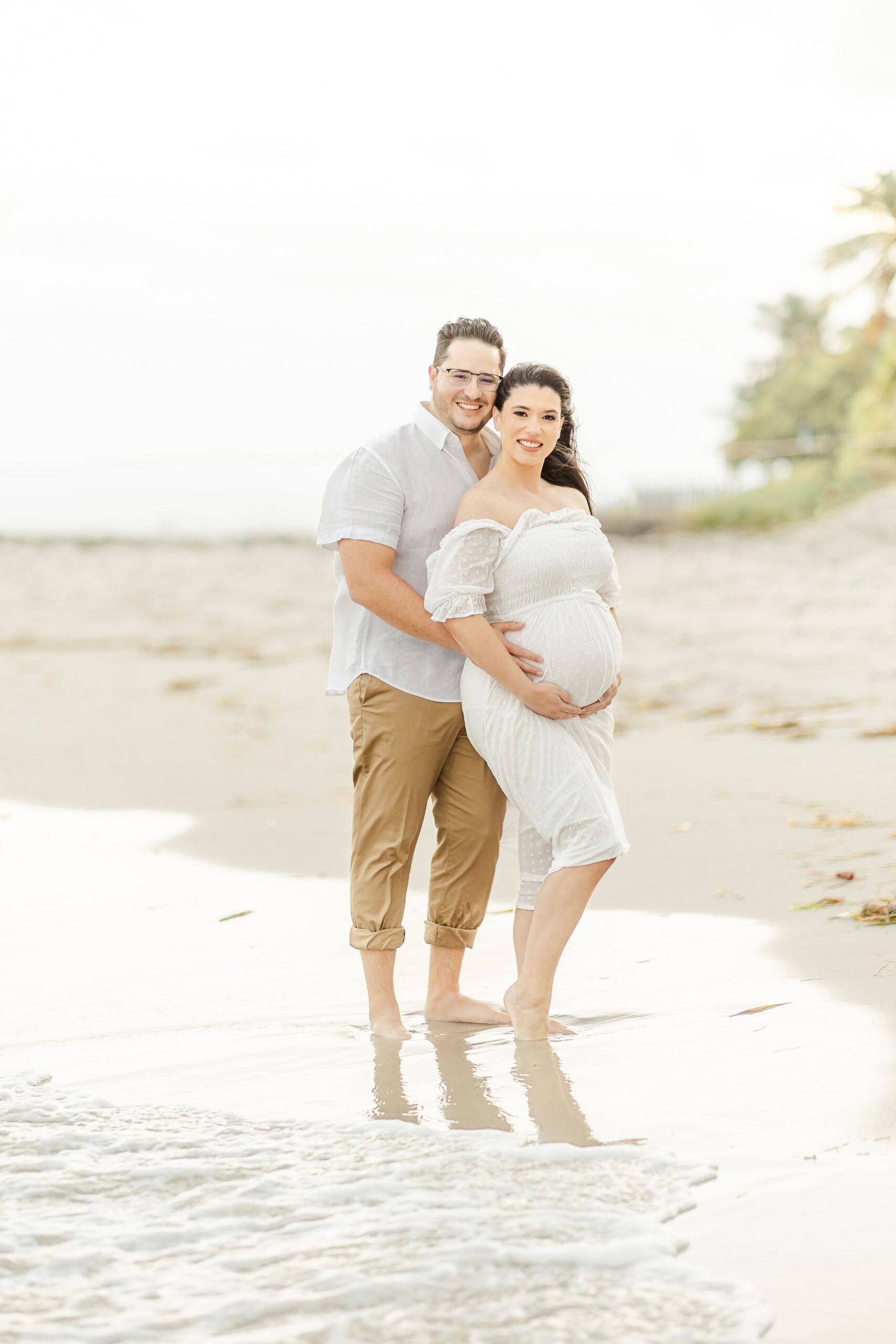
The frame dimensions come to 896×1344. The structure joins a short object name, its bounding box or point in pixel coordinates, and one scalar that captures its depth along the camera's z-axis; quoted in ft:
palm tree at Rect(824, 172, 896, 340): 98.07
